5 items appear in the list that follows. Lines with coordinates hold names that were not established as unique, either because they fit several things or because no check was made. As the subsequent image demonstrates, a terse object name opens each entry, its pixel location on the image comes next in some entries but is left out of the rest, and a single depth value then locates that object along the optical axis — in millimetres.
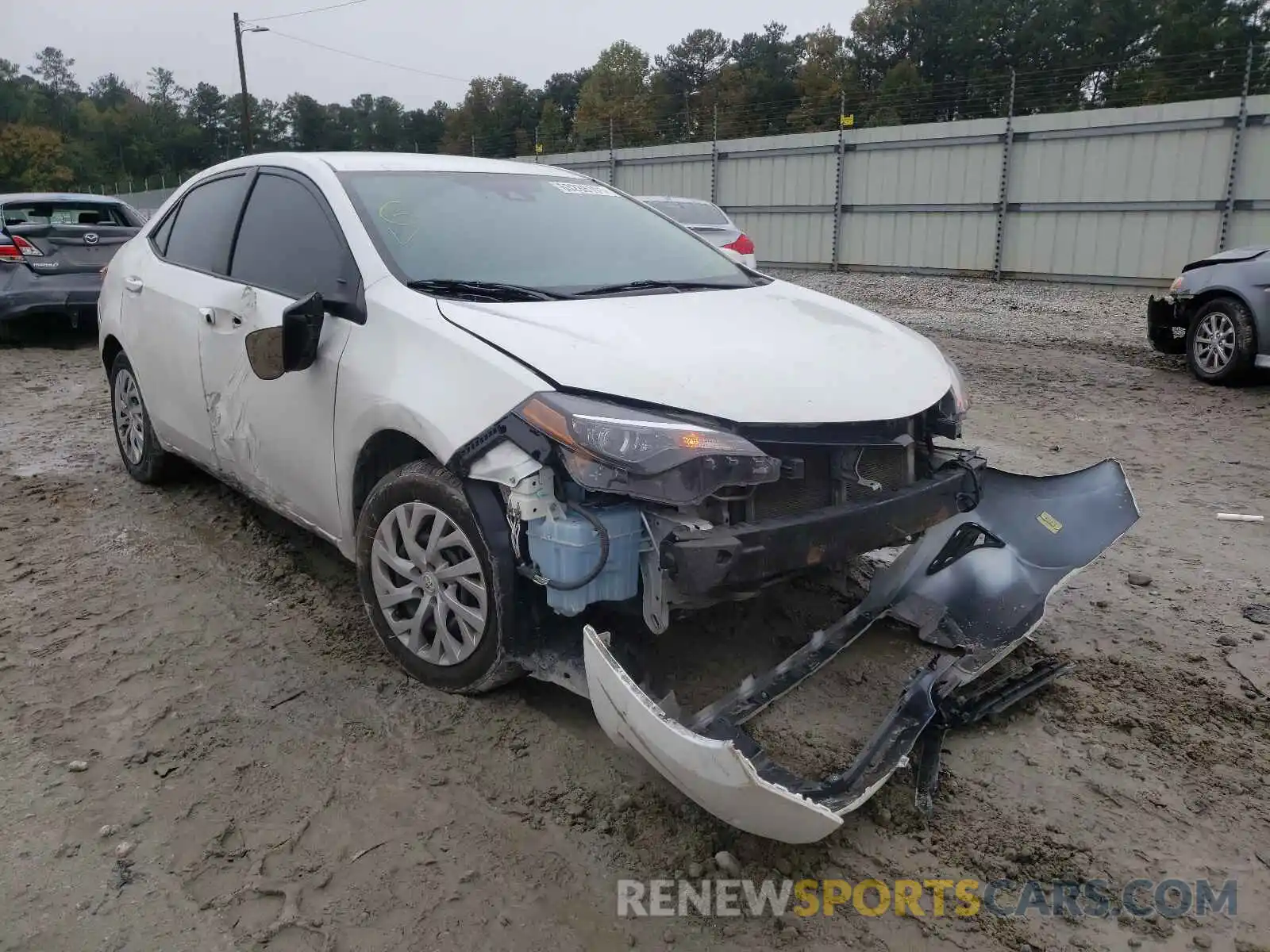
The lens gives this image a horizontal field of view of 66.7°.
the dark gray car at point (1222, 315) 7625
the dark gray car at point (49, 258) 9562
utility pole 32500
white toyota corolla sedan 2506
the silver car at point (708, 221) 11492
